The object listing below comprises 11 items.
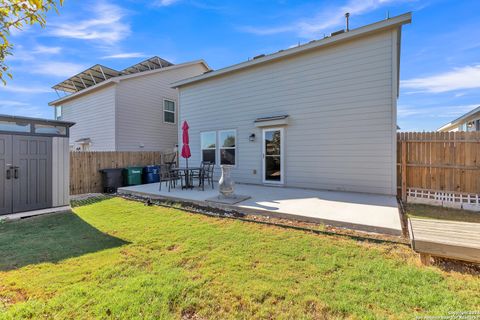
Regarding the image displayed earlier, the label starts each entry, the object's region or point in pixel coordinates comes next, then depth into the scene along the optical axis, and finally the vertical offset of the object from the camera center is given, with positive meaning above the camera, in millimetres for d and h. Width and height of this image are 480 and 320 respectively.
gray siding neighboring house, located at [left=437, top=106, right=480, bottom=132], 10684 +2132
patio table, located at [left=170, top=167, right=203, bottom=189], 7341 -646
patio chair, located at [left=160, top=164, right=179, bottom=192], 7694 -539
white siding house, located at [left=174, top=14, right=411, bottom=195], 6113 +1521
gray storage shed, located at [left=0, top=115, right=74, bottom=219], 5020 -152
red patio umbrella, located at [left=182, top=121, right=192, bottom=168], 7477 +462
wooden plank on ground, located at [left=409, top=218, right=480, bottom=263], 2465 -969
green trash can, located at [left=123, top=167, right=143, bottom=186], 9148 -701
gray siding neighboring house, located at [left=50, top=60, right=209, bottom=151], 11508 +2741
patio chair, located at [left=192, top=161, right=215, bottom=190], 7541 -538
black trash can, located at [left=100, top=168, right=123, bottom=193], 8688 -825
